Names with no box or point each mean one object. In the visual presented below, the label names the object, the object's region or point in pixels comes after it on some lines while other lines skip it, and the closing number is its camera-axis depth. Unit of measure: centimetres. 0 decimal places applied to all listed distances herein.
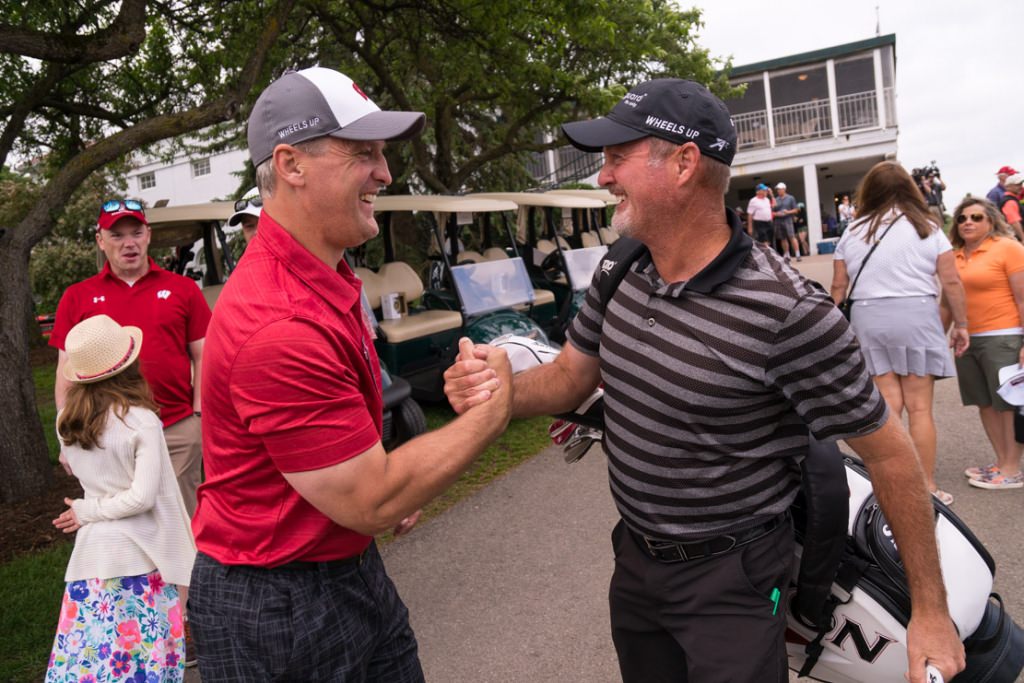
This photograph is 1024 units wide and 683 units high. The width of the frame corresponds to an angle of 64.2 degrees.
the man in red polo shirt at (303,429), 157
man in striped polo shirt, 180
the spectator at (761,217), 1989
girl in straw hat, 293
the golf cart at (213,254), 660
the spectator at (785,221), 2114
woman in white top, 470
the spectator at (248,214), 482
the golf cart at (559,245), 1009
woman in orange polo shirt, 517
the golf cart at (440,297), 783
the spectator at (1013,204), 1096
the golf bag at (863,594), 196
